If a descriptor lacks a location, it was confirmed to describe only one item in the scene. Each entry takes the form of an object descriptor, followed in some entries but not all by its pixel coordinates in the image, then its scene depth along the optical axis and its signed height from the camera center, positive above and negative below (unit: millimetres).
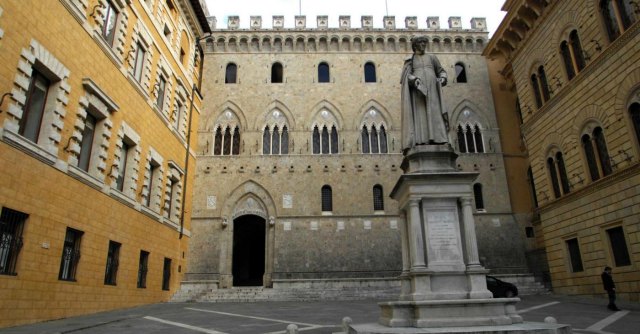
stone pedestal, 6941 +424
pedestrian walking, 12422 -175
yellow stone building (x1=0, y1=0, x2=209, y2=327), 10031 +4028
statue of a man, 8750 +3693
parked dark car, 16848 -144
